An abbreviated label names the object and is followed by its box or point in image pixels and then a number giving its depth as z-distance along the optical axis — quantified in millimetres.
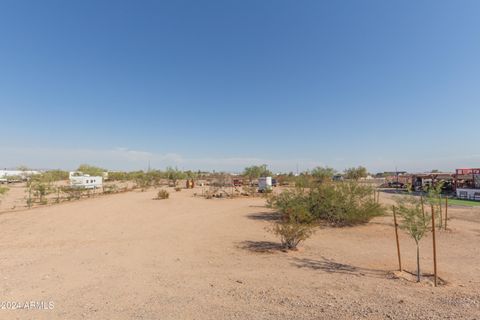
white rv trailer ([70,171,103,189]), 33922
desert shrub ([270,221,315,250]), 8062
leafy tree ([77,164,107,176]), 53756
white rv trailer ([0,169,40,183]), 62159
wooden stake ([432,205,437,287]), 5297
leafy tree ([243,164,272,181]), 54219
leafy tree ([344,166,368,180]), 58725
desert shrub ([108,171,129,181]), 59469
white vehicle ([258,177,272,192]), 30312
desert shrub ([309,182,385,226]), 12227
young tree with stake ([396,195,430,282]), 5793
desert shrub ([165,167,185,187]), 49000
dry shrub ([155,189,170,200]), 23719
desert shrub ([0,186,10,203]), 15697
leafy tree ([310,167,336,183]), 40438
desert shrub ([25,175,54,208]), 21245
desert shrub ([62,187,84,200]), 24761
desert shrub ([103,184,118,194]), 30919
